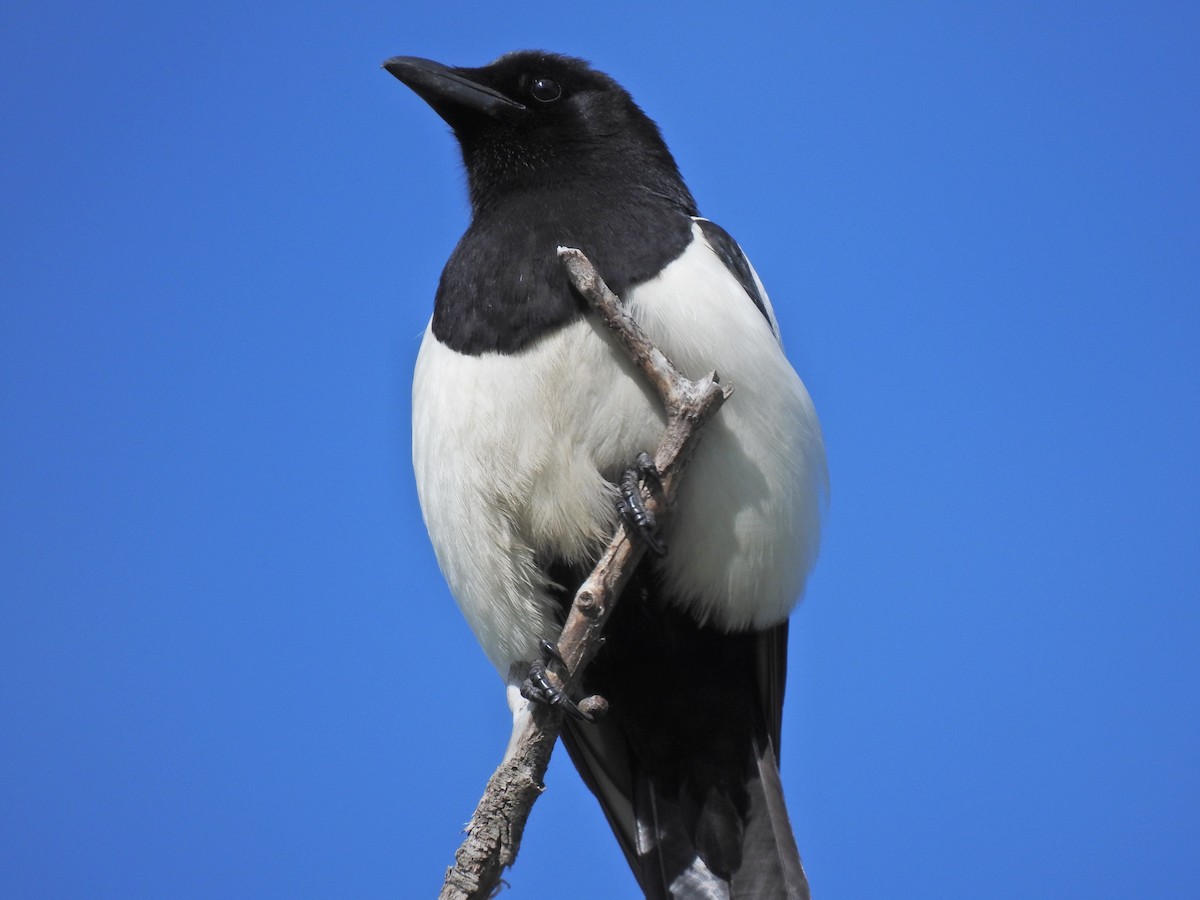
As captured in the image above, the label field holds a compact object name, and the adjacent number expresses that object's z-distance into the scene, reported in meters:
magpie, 7.82
